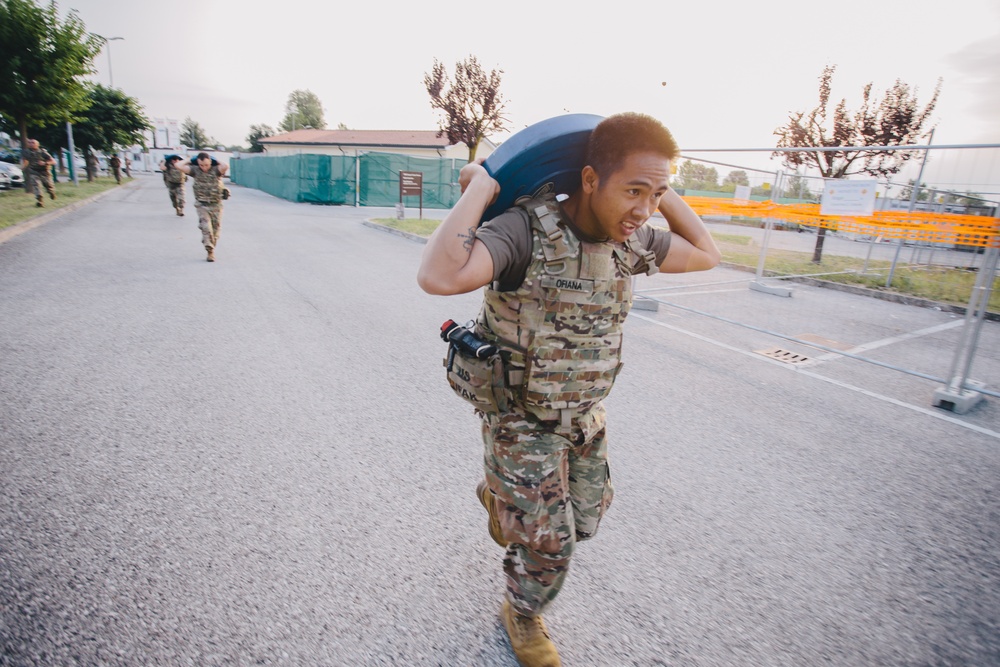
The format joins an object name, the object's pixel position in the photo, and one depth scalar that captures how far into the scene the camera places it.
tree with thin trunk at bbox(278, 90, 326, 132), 84.50
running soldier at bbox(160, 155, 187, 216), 13.92
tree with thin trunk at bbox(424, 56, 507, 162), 20.34
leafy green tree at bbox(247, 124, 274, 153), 79.00
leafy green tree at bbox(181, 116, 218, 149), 101.69
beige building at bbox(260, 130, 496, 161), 41.88
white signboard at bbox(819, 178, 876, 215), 6.77
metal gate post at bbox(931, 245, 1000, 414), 4.43
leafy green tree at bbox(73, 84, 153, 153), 28.42
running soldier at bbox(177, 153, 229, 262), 8.55
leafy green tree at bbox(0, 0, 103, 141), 15.33
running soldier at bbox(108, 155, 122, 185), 30.42
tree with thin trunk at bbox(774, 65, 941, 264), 12.39
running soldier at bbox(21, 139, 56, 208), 14.68
